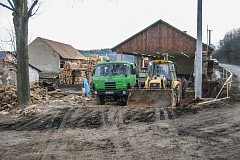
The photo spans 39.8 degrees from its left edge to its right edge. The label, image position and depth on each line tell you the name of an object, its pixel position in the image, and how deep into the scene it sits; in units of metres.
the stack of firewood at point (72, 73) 36.28
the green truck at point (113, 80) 16.75
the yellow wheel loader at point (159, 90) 14.82
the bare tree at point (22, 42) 15.05
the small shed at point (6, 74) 34.31
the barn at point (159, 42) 32.00
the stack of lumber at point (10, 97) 16.35
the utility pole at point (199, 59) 17.92
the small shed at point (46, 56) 52.16
